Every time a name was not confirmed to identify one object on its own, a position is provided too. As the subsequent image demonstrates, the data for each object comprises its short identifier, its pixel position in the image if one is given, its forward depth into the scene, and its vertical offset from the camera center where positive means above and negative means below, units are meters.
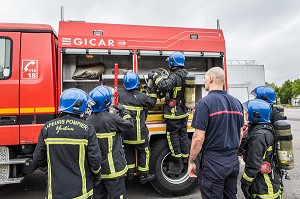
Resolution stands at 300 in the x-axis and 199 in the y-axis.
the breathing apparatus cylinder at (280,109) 3.55 -0.10
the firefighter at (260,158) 2.65 -0.60
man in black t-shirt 2.62 -0.41
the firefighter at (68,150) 2.32 -0.43
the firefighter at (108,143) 2.80 -0.44
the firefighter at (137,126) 3.86 -0.34
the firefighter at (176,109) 4.14 -0.10
